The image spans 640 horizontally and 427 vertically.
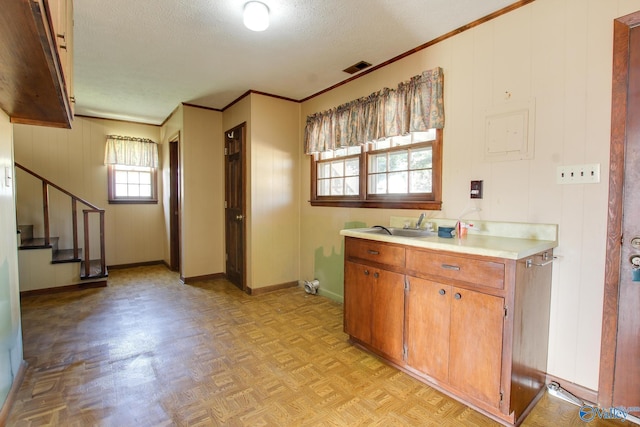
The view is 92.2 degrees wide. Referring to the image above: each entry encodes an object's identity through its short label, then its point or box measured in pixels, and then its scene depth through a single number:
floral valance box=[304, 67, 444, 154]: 2.46
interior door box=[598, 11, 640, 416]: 1.63
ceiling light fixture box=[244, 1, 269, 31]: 2.05
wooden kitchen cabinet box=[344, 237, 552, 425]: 1.59
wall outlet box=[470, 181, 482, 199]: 2.23
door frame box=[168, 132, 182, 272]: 4.88
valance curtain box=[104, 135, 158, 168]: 5.09
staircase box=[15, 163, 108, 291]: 3.79
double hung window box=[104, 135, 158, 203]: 5.13
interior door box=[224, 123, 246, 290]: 4.03
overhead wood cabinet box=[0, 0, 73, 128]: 0.90
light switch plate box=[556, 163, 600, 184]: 1.75
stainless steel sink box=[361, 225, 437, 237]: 2.45
